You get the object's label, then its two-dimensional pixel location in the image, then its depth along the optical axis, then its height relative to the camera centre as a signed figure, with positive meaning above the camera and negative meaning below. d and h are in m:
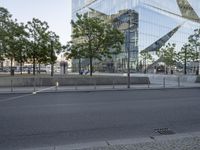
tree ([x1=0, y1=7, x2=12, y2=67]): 19.25 +5.71
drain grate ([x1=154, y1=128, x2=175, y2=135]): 4.70 -1.79
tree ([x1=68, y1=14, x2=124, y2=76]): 19.67 +4.15
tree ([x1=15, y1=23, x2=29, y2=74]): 20.94 +3.77
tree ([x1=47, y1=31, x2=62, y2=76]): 21.68 +3.53
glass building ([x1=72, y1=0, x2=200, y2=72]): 42.32 +15.22
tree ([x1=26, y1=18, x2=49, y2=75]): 21.40 +4.61
